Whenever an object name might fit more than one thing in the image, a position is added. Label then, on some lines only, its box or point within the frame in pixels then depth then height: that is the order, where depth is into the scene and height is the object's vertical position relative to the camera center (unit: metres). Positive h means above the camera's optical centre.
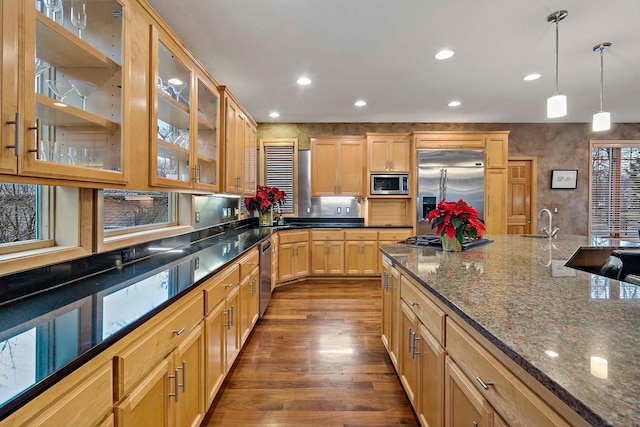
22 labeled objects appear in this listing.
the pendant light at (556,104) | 2.34 +0.89
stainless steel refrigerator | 4.95 +0.56
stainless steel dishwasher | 3.15 -0.69
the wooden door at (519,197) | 5.48 +0.30
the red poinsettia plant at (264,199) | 4.73 +0.20
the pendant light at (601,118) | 2.73 +0.87
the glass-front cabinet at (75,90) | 0.99 +0.51
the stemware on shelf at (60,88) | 1.21 +0.51
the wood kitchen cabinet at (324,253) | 4.93 -0.67
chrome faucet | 3.07 -0.20
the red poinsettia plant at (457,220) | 2.14 -0.05
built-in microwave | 5.13 +0.49
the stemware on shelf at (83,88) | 1.36 +0.56
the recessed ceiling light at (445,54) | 2.82 +1.50
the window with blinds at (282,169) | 5.38 +0.75
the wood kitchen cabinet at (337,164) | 5.22 +0.82
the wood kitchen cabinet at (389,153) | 5.13 +1.00
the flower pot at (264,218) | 4.85 -0.10
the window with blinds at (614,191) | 5.44 +0.41
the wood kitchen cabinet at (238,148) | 2.96 +0.71
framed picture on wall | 5.41 +0.61
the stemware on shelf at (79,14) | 1.30 +0.85
